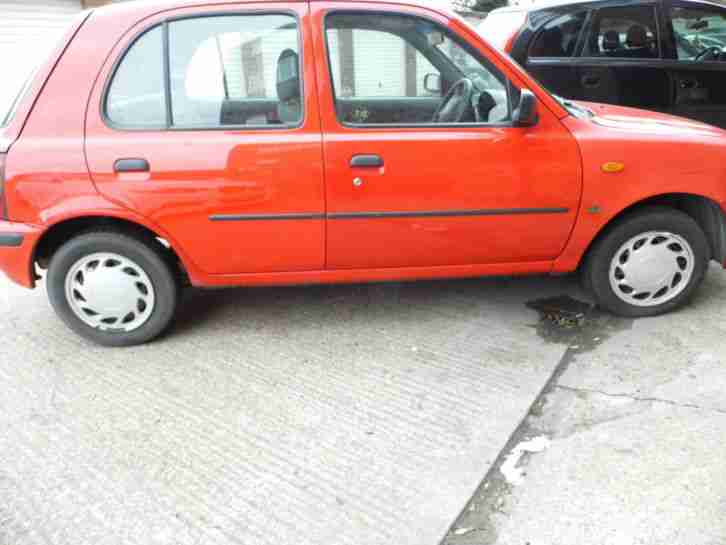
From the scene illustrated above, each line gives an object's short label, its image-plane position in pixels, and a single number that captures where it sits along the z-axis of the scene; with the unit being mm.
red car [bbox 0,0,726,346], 3078
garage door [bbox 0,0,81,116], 9602
